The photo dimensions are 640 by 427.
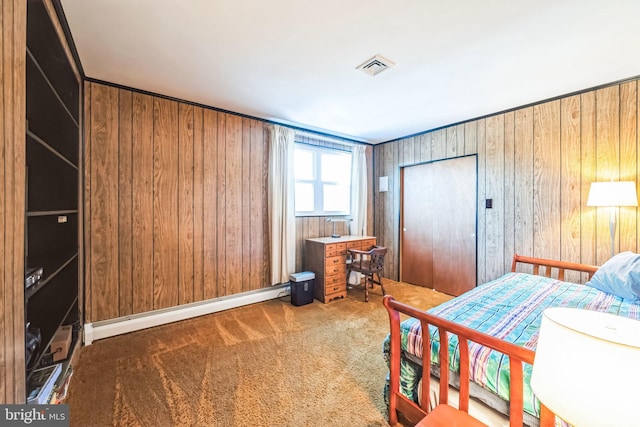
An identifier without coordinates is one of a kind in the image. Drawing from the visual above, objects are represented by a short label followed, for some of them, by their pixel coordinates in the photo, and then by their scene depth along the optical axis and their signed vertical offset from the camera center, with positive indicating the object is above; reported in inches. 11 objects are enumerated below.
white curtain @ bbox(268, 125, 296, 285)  138.8 +4.8
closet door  142.5 -8.7
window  158.1 +20.5
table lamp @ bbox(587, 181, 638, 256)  87.6 +5.2
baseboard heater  98.3 -45.4
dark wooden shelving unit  64.7 +10.1
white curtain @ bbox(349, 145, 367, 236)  177.2 +13.7
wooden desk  140.0 -30.2
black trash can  133.8 -40.8
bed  45.7 -26.9
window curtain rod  151.8 +47.4
